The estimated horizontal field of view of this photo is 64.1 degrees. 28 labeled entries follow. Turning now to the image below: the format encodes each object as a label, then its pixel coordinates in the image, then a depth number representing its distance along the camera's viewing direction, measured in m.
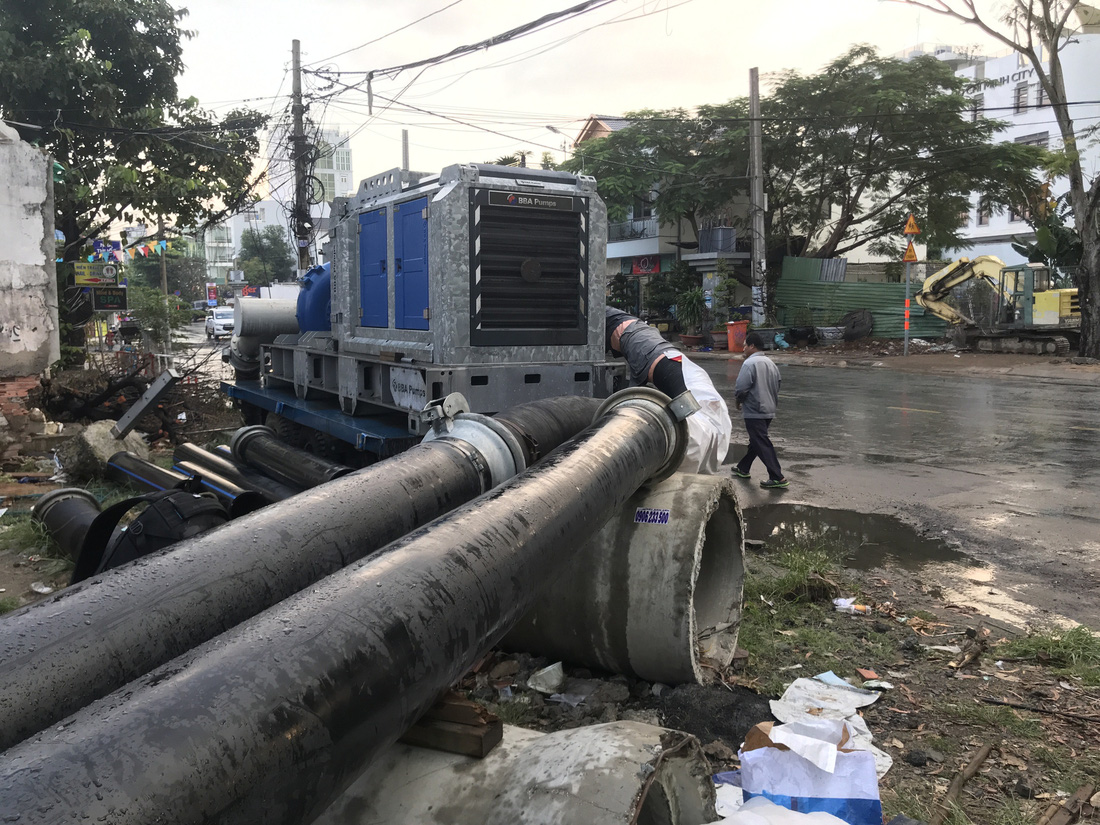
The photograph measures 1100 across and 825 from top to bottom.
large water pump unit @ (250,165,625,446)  6.55
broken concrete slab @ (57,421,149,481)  9.12
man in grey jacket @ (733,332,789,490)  8.69
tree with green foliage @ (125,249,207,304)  62.69
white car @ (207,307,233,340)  38.16
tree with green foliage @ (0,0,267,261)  16.34
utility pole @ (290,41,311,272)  19.95
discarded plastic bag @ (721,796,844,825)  2.37
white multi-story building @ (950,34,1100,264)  37.16
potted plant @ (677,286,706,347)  32.56
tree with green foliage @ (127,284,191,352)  19.00
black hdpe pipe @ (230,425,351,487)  6.99
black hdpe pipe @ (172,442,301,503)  7.24
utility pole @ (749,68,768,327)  26.78
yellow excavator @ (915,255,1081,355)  23.80
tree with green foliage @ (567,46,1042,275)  30.23
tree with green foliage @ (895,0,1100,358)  21.03
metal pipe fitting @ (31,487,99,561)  6.27
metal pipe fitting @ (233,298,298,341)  10.60
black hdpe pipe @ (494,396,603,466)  4.24
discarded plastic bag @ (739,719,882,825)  2.75
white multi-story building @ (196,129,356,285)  97.75
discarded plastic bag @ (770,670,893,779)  3.68
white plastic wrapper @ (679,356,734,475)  5.78
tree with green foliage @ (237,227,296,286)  69.44
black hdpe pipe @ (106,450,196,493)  7.62
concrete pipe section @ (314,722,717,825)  2.25
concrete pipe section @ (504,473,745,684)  3.96
